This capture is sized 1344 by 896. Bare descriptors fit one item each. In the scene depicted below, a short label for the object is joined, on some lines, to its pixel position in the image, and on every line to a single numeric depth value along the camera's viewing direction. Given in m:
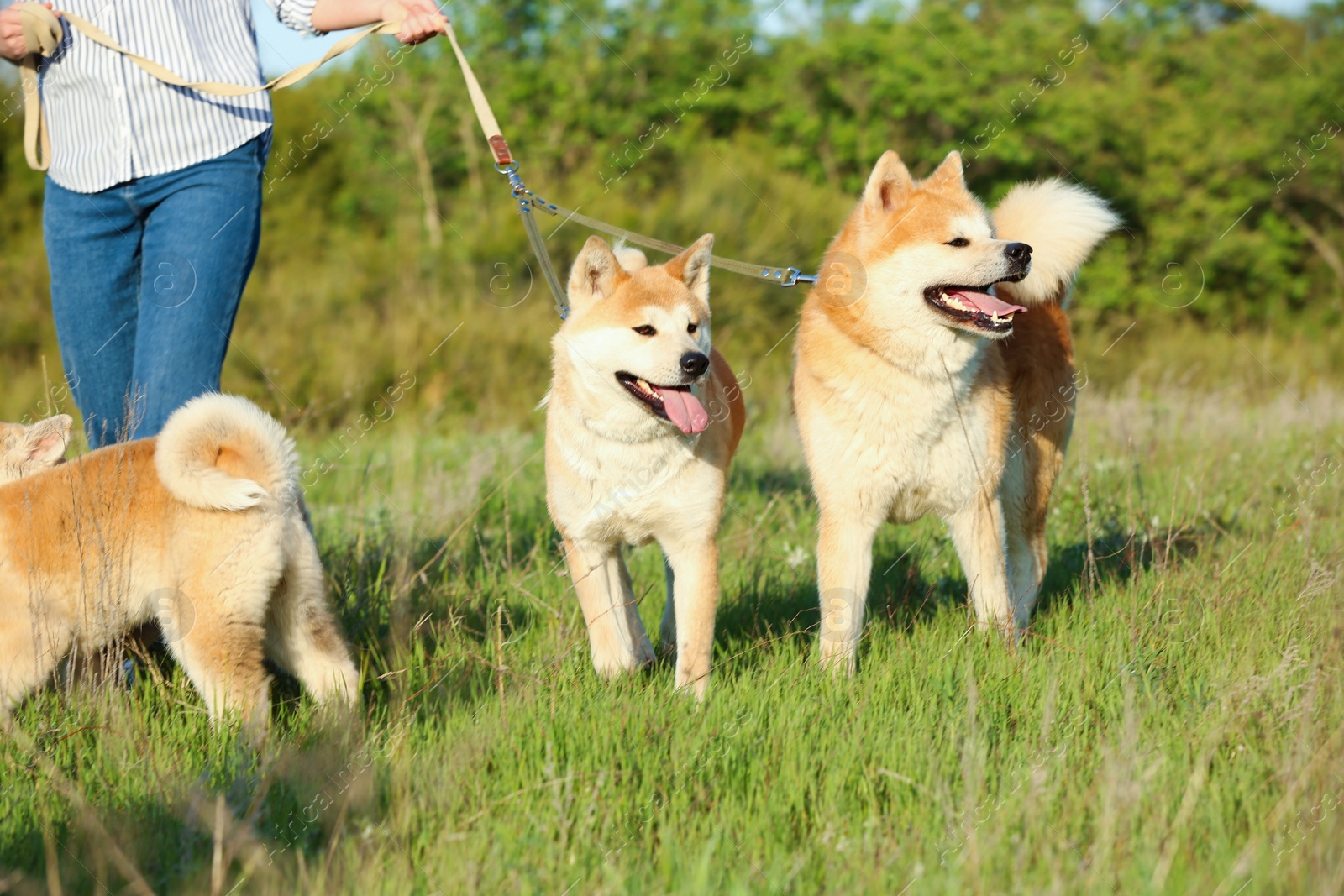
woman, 6.83
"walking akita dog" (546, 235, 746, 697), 7.04
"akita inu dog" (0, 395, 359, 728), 5.88
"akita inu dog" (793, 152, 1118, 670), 7.43
